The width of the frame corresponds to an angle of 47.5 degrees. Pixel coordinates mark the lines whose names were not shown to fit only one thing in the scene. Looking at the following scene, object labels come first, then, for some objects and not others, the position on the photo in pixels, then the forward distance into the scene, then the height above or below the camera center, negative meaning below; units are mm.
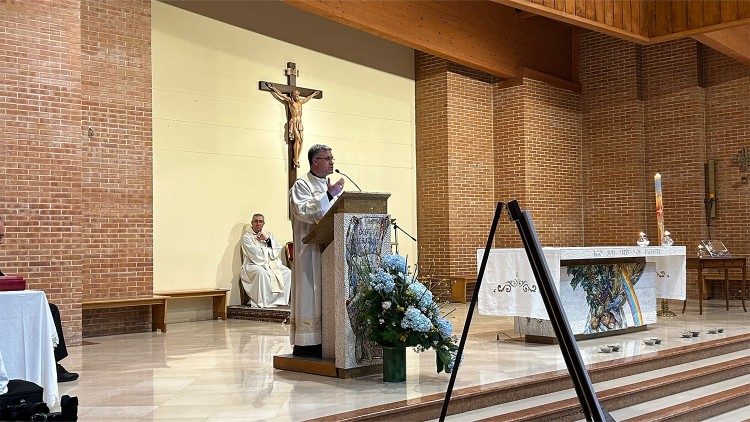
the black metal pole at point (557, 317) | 2981 -319
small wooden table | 10352 -434
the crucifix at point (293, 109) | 11719 +1722
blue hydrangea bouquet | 5480 -526
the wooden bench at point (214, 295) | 10203 -732
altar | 7516 -539
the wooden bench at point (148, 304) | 8898 -731
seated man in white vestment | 10914 -464
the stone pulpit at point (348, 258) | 5730 -170
